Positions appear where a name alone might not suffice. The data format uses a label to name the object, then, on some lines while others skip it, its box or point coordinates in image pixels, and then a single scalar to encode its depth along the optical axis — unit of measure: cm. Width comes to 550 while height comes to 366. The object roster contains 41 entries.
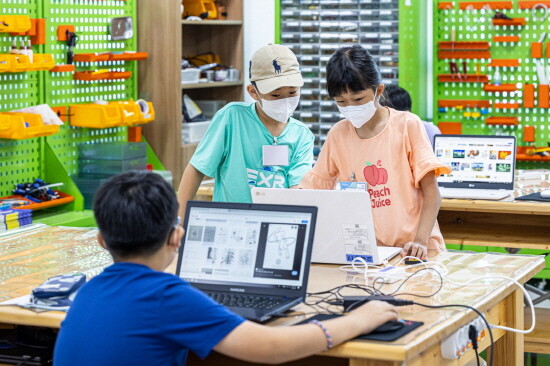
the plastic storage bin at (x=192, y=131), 636
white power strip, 244
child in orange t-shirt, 320
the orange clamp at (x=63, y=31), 539
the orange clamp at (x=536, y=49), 642
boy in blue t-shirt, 203
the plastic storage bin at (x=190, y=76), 636
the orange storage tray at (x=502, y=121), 650
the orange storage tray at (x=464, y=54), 655
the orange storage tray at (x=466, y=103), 662
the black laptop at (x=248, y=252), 253
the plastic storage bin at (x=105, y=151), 564
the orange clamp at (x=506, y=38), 648
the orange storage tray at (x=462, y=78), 658
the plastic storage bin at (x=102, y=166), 564
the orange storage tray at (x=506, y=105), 650
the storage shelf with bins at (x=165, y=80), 611
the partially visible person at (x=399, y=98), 504
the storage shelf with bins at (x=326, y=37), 646
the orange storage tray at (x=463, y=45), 654
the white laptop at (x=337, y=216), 294
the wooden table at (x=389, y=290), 221
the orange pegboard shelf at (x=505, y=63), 650
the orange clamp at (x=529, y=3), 641
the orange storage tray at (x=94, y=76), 555
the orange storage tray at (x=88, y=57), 552
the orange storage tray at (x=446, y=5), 666
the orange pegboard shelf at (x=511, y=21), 643
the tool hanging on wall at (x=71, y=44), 544
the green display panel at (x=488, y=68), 652
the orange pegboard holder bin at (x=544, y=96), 642
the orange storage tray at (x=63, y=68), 524
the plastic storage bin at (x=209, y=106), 689
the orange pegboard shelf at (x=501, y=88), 649
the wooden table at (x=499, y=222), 452
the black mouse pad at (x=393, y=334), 220
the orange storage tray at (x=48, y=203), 484
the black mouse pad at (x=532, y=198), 455
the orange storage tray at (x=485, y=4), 649
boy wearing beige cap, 348
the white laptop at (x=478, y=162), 477
